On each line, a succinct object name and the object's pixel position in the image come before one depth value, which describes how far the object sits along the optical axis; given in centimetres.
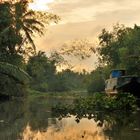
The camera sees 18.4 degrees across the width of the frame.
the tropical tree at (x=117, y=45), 5906
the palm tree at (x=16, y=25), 4534
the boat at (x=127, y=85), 2692
